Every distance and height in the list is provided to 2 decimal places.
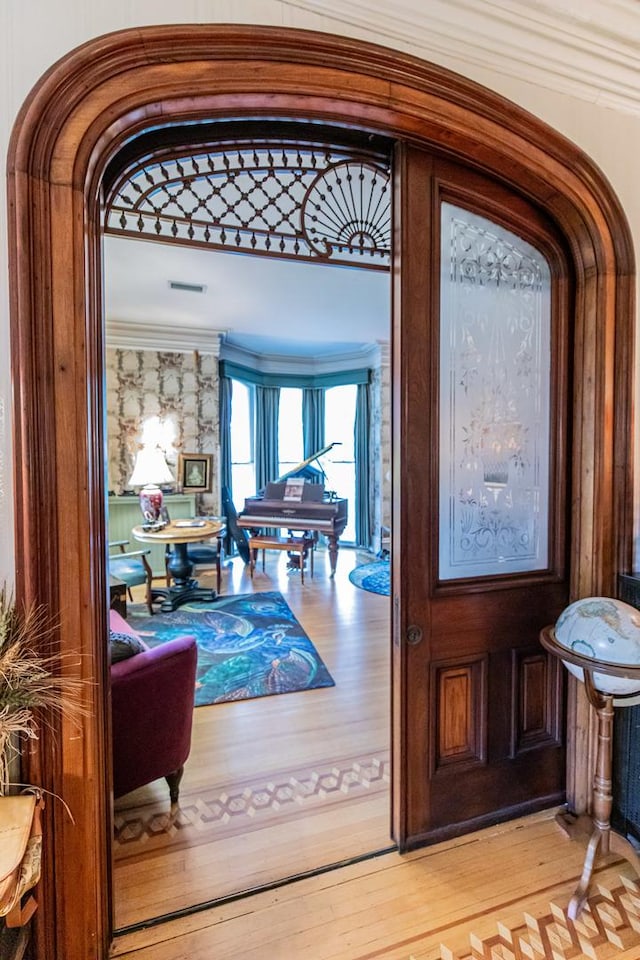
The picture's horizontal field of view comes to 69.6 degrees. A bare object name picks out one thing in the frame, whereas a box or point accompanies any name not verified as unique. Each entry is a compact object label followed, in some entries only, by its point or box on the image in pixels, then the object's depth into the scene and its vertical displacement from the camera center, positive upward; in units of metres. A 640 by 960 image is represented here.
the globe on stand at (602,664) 1.47 -0.65
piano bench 5.86 -1.07
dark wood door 1.76 -0.16
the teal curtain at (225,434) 6.85 +0.42
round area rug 5.59 -1.54
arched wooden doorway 1.23 +0.58
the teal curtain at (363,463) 7.85 -0.04
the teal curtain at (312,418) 8.22 +0.77
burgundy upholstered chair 1.83 -1.05
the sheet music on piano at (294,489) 6.16 -0.38
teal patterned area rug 3.22 -1.55
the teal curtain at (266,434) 7.89 +0.47
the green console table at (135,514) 5.72 -0.67
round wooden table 4.47 -1.04
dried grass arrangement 1.07 -0.54
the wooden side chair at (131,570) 4.11 -1.01
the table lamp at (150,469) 5.19 -0.08
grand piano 5.95 -0.68
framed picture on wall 6.31 -0.14
